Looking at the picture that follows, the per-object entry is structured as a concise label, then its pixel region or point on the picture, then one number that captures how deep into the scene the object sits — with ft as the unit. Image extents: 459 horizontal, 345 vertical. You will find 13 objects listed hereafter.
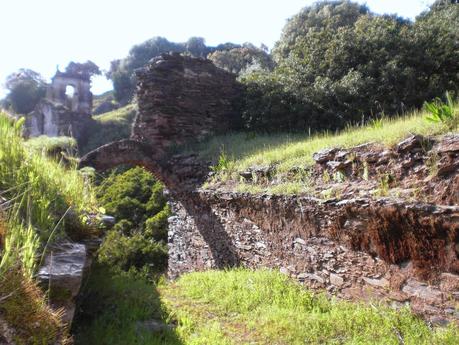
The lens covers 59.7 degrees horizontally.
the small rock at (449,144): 15.14
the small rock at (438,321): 13.37
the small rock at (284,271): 20.66
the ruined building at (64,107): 81.56
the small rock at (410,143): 16.75
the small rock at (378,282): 15.52
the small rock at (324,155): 20.17
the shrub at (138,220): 37.37
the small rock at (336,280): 17.43
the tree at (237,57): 80.28
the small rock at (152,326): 14.70
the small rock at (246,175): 25.27
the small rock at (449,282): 13.33
